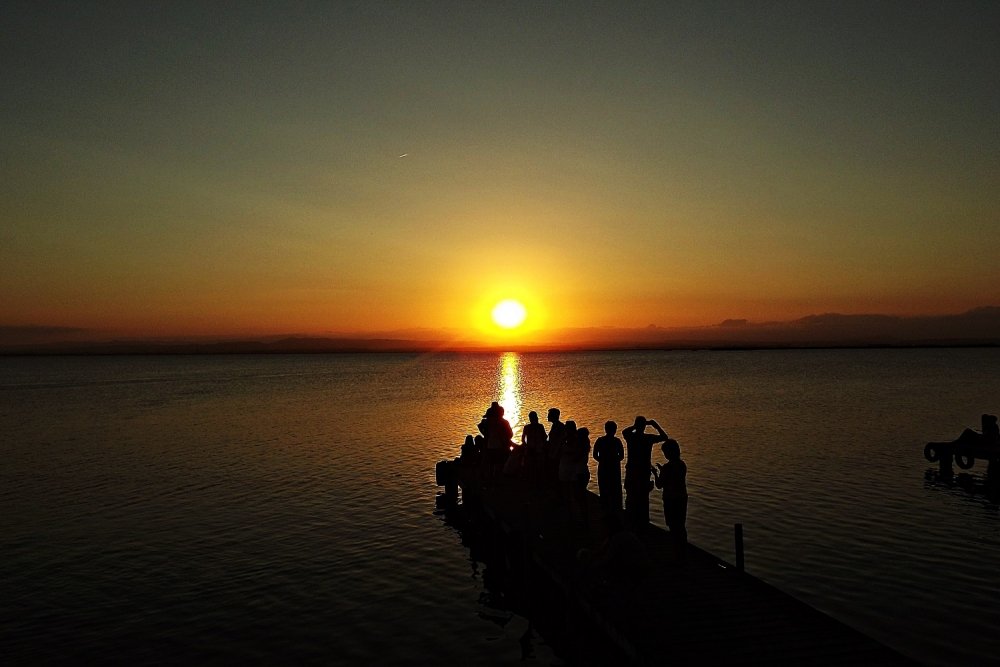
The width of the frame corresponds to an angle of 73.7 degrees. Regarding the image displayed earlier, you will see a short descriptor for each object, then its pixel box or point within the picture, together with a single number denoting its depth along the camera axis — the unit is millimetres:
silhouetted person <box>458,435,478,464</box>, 24855
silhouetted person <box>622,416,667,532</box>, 12797
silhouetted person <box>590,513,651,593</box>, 10492
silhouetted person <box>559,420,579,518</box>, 14492
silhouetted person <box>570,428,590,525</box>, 14422
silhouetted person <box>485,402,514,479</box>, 20688
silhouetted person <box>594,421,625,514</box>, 13312
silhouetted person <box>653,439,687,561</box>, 12078
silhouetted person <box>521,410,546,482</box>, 18609
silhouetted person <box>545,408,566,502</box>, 15703
